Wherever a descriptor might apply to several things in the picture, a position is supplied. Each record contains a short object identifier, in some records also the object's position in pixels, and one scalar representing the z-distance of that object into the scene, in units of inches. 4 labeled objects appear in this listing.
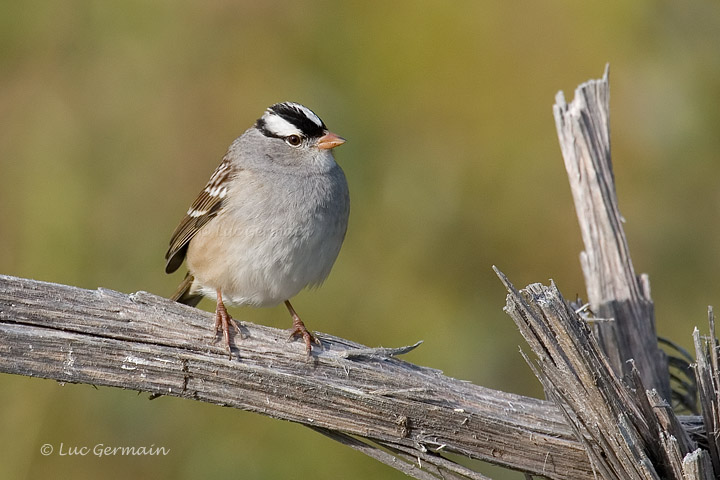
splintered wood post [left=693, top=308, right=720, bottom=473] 200.4
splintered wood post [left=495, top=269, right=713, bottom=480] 184.4
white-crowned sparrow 282.2
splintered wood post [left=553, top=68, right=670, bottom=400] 263.4
